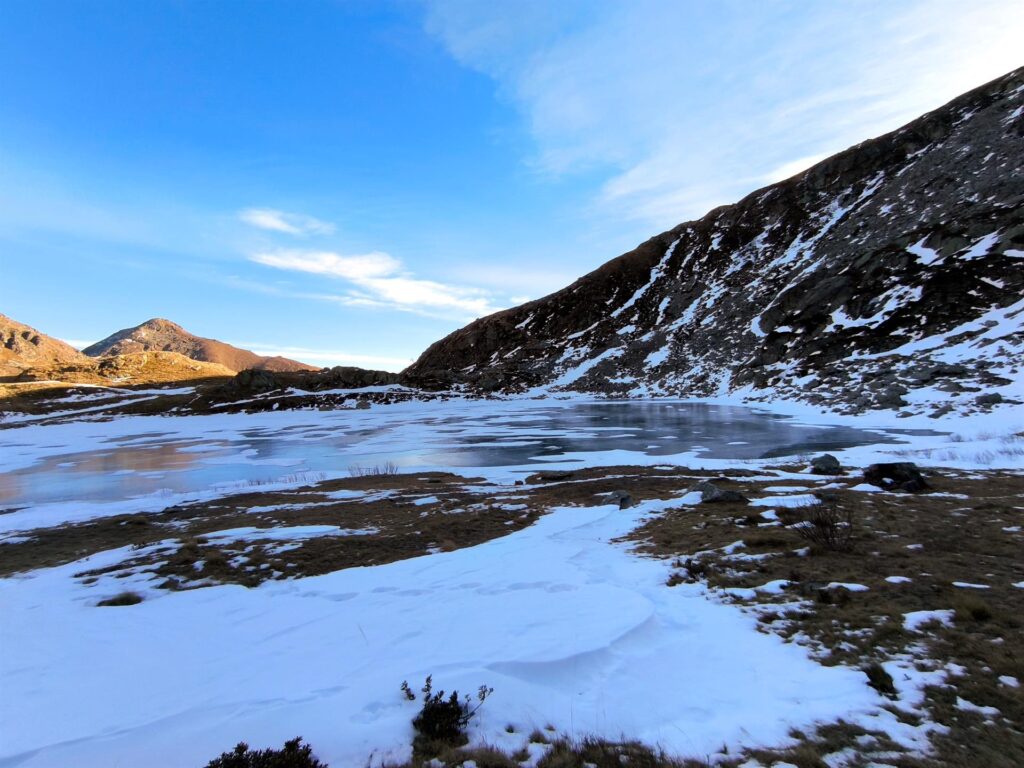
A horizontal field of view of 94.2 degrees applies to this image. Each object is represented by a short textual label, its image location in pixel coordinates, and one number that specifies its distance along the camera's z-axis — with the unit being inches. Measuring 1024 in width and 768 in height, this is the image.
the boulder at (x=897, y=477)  394.9
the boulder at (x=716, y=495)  403.2
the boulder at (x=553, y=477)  603.4
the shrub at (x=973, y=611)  177.3
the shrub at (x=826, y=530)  267.6
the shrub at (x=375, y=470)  717.9
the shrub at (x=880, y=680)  141.9
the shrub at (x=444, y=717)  136.3
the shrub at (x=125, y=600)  255.8
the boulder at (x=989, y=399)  823.5
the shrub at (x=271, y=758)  116.6
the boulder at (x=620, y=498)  434.5
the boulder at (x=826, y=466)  506.6
